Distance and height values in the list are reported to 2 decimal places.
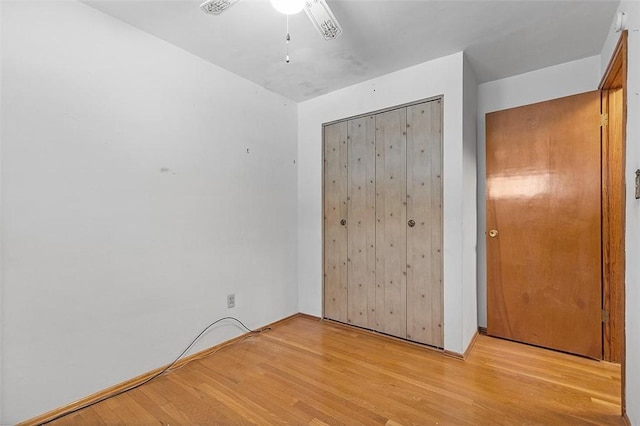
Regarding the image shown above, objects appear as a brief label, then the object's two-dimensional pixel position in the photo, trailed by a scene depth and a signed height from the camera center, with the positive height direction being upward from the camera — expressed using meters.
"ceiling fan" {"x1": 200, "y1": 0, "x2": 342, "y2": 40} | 1.42 +0.98
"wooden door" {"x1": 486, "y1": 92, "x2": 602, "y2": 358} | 2.35 -0.14
